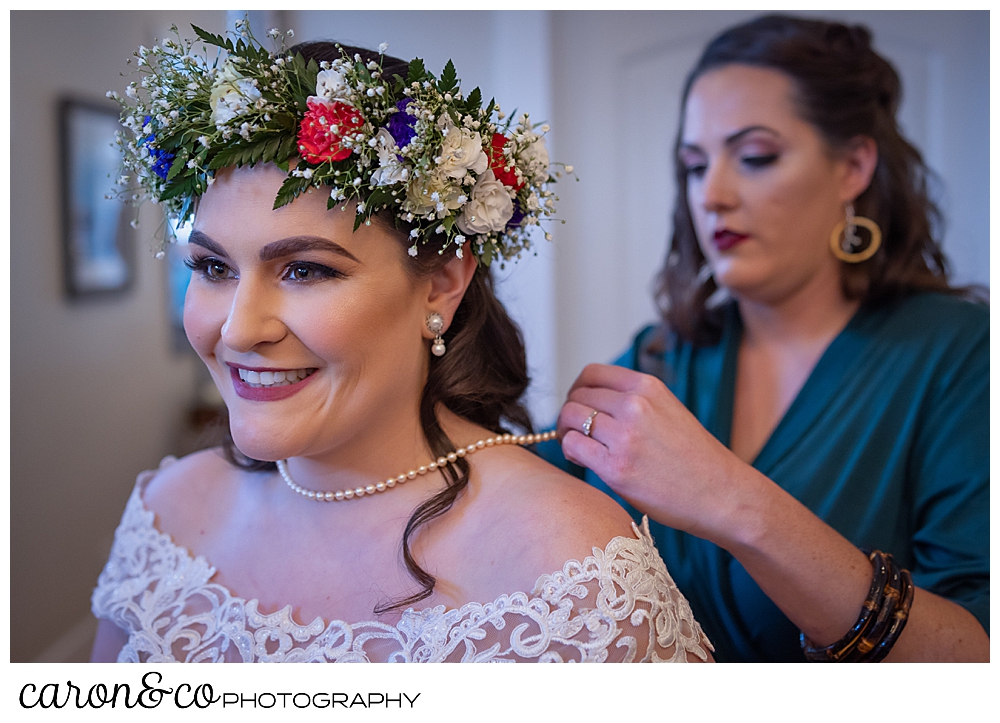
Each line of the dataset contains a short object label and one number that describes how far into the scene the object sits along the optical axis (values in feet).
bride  3.46
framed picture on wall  6.59
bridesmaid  3.99
